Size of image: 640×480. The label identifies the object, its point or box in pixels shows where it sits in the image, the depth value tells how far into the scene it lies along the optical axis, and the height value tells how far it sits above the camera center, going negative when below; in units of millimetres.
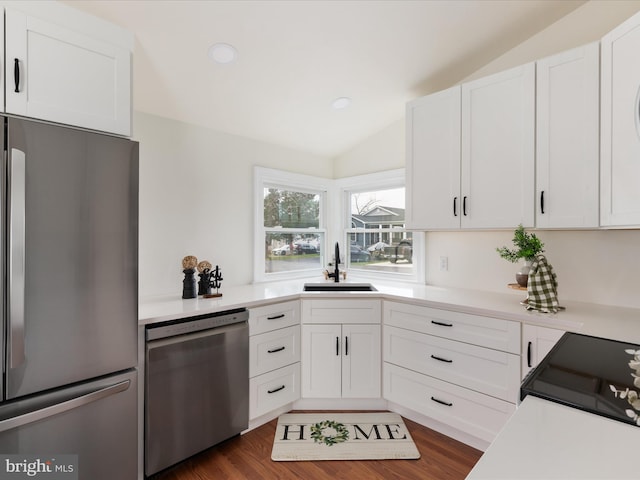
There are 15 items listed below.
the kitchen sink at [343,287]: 2725 -405
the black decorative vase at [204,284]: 2312 -331
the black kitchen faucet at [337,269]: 2923 -276
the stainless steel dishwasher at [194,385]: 1708 -840
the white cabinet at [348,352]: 2438 -846
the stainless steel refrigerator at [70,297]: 1232 -250
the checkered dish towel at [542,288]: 1813 -272
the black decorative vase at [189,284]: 2217 -320
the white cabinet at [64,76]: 1338 +714
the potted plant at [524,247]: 1928 -47
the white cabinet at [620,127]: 1536 +561
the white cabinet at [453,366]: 1890 -811
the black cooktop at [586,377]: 811 -402
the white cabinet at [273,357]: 2188 -834
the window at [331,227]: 3082 +122
